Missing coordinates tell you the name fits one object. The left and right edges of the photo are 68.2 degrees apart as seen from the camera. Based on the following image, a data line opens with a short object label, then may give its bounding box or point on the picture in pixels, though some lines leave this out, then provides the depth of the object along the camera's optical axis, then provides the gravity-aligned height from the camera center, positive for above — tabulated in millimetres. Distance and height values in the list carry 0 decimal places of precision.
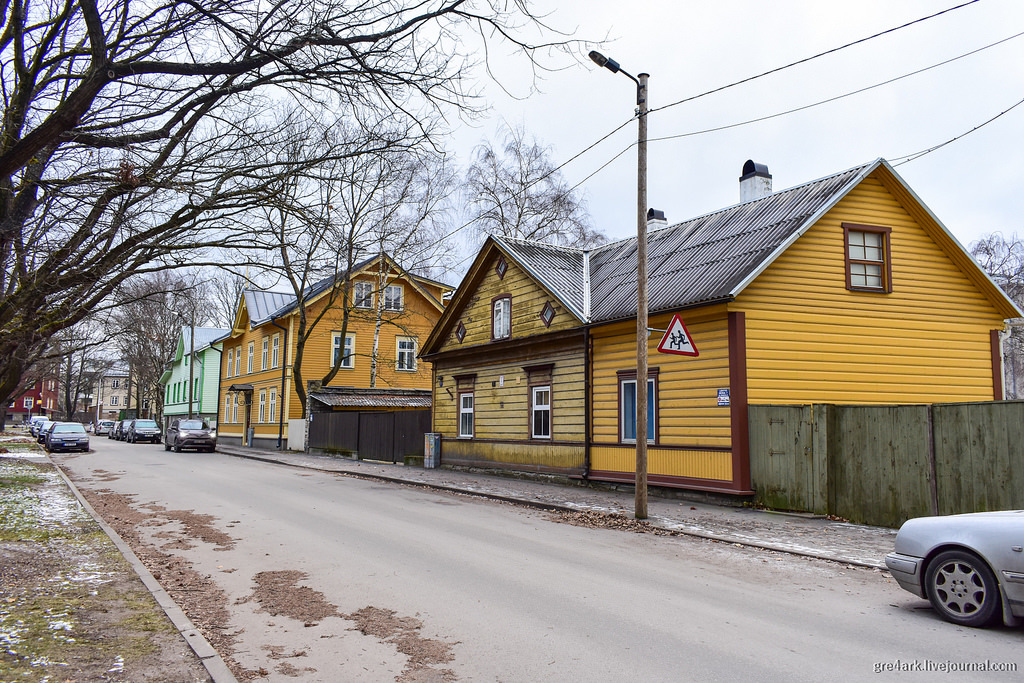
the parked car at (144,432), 51000 -1391
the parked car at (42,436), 44300 -1581
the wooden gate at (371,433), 28422 -829
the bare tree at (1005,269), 36281 +7639
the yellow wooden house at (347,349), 39469 +3656
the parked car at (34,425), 60625 -1326
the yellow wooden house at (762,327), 15359 +2036
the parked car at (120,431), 55803 -1502
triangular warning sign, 14414 +1456
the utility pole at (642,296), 13359 +2183
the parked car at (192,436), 37281 -1201
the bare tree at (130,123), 6133 +2610
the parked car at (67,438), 35688 -1316
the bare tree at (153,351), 64375 +5729
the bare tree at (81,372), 70375 +4415
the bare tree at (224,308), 59594 +8838
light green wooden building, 57469 +2885
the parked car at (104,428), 67125 -1526
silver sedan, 6441 -1301
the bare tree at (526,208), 38656 +10591
